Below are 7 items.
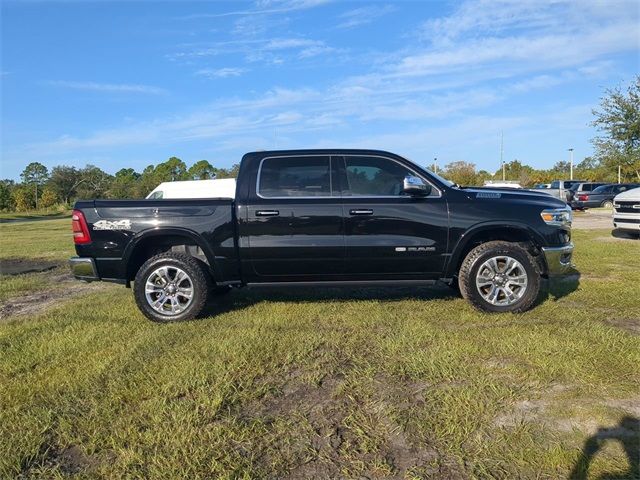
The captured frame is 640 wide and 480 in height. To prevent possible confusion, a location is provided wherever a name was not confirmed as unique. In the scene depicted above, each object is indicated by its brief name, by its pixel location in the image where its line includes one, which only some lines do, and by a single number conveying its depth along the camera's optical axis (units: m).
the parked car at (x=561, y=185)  22.62
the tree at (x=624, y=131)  28.73
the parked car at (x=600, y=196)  28.87
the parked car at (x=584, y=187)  30.42
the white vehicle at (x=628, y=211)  11.42
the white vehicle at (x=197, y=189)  16.08
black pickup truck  5.41
